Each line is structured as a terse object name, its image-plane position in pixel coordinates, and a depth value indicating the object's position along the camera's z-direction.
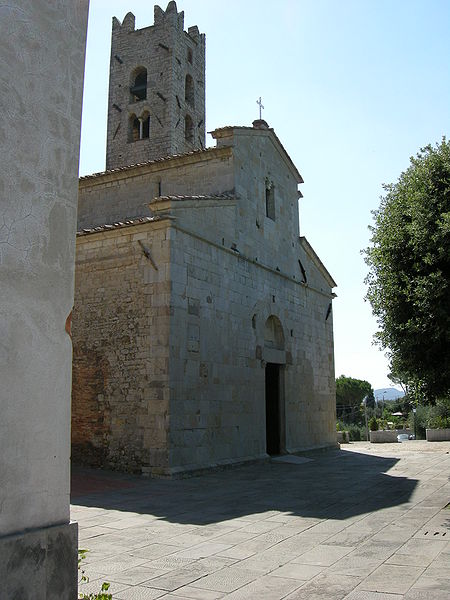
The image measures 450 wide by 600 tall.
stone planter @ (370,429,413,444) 25.52
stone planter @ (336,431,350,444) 27.80
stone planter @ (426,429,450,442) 23.66
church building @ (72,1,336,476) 13.11
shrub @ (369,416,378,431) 30.17
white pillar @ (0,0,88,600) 3.51
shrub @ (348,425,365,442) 30.92
